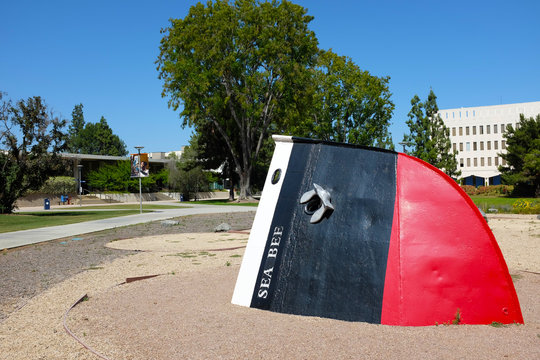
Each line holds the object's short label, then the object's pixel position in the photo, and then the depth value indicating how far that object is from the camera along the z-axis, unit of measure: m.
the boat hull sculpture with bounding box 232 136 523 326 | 5.66
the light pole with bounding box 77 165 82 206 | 59.98
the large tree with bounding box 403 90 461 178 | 44.19
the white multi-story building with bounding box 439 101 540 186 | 79.69
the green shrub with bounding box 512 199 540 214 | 27.55
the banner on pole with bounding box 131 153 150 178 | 33.56
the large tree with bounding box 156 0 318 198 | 40.69
